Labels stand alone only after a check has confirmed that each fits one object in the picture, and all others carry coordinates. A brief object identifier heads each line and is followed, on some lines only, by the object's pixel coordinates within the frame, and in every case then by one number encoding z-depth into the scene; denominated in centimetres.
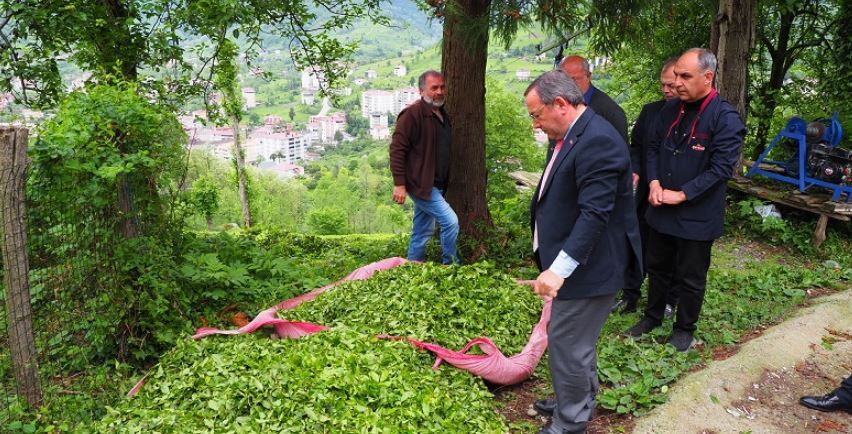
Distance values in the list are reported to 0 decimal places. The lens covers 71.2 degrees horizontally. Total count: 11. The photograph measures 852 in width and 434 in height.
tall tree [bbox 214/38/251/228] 569
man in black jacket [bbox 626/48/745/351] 339
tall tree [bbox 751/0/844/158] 913
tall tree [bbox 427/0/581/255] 493
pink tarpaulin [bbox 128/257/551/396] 339
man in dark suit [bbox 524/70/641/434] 243
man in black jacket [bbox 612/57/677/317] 390
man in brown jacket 489
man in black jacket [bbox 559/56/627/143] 390
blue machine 641
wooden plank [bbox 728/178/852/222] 629
